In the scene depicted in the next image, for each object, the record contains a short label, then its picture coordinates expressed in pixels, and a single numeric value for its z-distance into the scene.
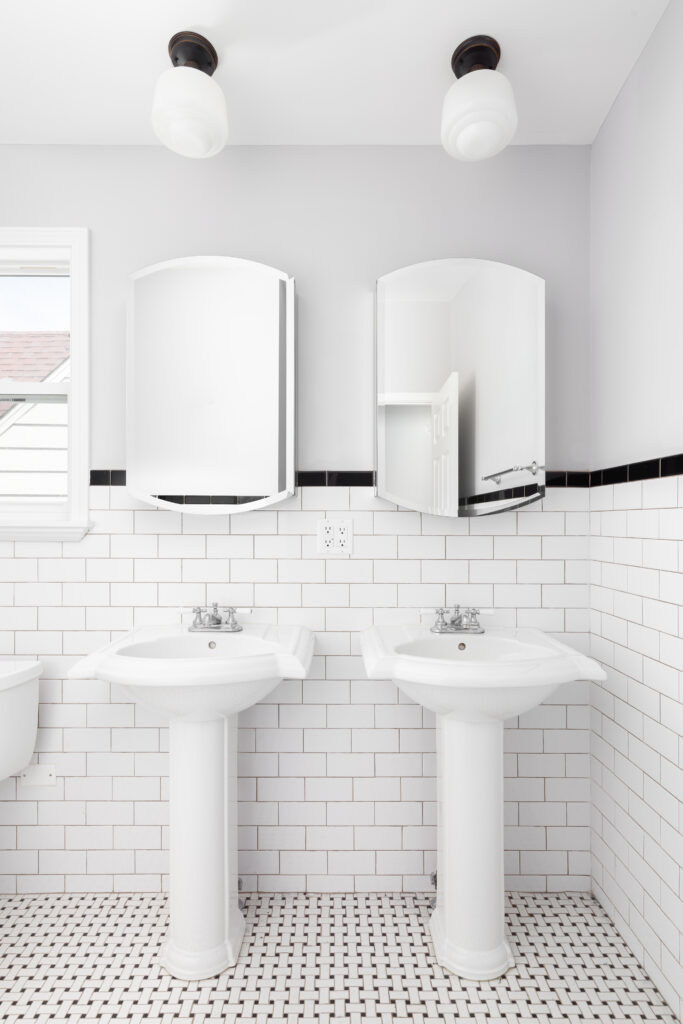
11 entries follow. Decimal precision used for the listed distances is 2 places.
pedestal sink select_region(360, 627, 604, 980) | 1.68
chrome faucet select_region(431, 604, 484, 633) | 2.08
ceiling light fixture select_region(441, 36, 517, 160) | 1.73
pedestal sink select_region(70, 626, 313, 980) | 1.70
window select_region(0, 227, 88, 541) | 2.31
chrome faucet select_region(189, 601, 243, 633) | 2.08
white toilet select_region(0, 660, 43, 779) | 2.00
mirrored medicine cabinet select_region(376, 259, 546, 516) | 2.13
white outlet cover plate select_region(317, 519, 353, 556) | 2.22
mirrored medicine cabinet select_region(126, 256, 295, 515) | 2.15
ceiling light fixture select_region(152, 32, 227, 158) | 1.72
